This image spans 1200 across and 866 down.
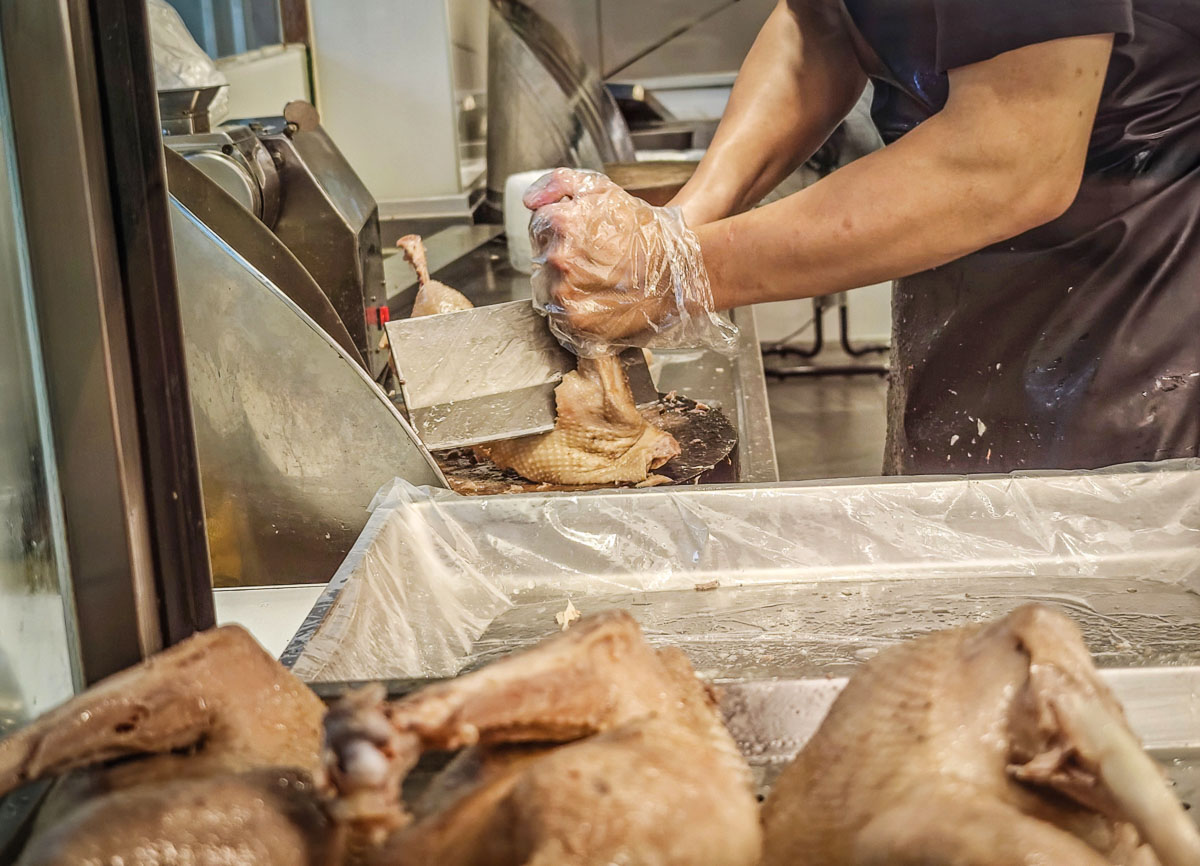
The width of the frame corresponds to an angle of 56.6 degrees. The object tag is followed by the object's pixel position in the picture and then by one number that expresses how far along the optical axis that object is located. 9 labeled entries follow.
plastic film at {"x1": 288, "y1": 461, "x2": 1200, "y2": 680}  1.47
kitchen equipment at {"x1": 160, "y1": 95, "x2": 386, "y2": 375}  2.67
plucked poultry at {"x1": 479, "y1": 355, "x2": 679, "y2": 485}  2.21
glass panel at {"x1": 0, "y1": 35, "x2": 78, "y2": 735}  0.74
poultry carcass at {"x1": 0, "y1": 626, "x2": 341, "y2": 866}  0.57
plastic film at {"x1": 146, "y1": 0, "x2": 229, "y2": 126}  3.29
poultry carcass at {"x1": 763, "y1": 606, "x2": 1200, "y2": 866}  0.62
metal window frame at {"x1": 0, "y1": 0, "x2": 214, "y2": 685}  0.72
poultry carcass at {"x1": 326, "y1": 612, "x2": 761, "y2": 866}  0.55
